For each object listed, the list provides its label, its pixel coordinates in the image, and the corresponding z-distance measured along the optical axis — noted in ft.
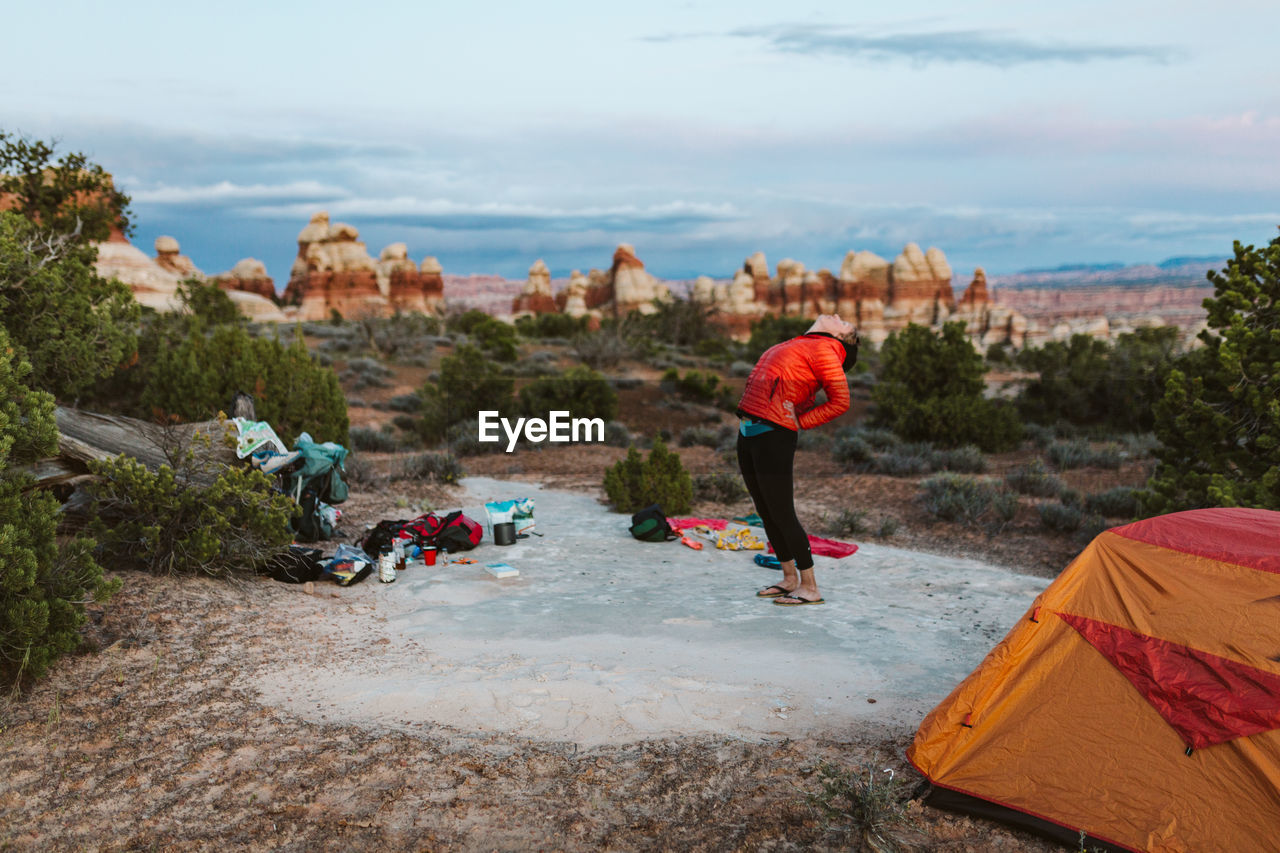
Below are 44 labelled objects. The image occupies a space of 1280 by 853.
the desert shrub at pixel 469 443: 47.44
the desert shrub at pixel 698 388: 70.79
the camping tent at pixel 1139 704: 9.69
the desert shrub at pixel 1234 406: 21.66
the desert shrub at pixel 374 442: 46.29
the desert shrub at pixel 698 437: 50.67
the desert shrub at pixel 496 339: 90.53
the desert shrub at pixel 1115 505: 29.60
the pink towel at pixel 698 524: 26.60
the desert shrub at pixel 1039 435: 48.49
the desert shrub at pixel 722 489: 33.01
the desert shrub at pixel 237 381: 30.66
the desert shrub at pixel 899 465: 38.01
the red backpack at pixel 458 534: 23.63
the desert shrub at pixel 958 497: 29.68
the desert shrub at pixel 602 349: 90.33
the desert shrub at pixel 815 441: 47.73
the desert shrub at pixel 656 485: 30.25
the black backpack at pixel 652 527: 25.89
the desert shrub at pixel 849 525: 28.23
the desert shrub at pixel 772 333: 113.63
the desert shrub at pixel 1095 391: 53.31
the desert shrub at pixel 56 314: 22.07
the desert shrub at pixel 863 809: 9.78
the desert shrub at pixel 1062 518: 27.94
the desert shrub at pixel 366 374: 73.51
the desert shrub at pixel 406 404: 64.18
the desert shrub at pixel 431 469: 35.32
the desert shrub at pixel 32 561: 12.97
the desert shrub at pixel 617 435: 51.22
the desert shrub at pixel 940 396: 45.80
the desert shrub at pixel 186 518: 18.02
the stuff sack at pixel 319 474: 24.06
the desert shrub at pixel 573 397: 54.75
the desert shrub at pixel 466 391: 54.19
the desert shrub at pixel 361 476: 32.48
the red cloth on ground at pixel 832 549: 24.29
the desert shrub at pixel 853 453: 41.14
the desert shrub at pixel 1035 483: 33.12
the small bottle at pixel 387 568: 20.67
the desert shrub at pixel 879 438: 45.62
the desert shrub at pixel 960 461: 39.01
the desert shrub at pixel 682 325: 132.36
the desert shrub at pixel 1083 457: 39.19
